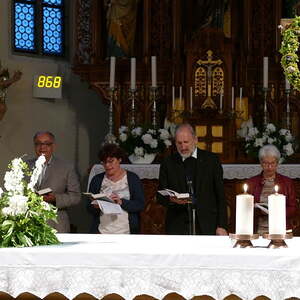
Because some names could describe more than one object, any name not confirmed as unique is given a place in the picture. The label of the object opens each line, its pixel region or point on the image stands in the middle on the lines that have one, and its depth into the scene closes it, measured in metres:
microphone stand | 7.84
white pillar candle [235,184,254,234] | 5.20
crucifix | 12.40
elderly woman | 8.09
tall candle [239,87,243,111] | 12.43
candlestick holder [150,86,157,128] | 12.14
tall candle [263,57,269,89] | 12.02
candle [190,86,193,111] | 12.34
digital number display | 13.52
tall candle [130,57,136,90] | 12.05
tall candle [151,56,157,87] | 12.01
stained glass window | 13.77
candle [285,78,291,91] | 12.18
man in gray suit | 8.46
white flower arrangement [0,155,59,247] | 5.33
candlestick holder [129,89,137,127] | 12.18
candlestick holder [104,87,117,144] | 11.84
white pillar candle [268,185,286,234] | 5.16
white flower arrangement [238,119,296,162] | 11.56
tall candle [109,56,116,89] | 11.92
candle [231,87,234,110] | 12.41
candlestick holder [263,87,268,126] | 12.16
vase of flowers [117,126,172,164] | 11.63
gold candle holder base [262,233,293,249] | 5.16
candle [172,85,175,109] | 12.44
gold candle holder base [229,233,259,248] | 5.21
